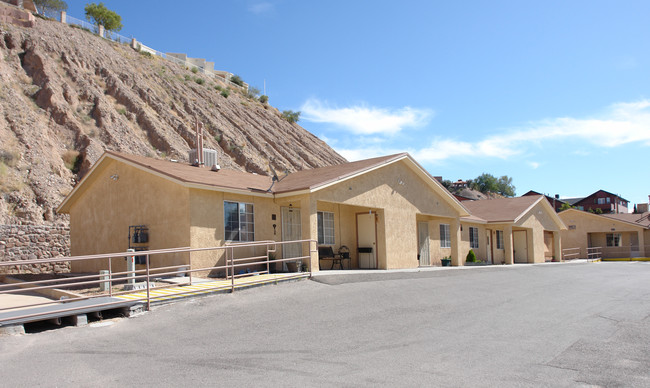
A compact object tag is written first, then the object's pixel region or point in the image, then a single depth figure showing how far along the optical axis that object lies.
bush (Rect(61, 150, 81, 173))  31.48
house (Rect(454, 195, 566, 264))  29.20
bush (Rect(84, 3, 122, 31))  53.69
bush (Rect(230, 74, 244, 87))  64.31
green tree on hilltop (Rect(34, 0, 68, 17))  49.72
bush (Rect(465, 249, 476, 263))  26.77
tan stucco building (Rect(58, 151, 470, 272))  15.17
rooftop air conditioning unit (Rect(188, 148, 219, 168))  20.14
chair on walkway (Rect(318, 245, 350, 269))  18.64
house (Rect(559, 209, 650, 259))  40.94
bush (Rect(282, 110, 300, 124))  59.52
